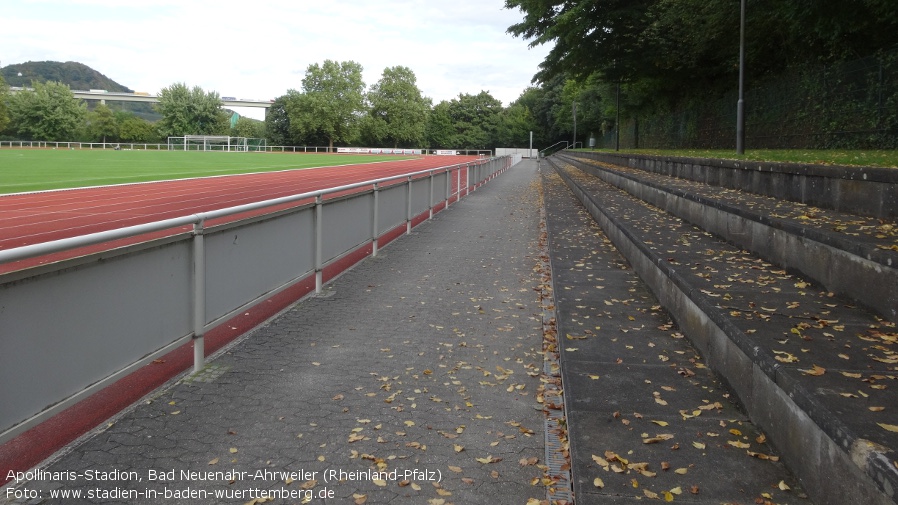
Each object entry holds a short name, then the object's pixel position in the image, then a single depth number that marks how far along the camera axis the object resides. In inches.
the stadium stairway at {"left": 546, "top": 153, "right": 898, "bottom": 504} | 117.0
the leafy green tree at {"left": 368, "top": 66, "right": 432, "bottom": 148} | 4872.0
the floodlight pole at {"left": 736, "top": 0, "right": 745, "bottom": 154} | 773.9
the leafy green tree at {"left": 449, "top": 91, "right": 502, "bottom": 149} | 5111.2
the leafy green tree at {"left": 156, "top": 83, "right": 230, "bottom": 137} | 4872.0
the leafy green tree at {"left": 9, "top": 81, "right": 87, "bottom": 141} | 4151.1
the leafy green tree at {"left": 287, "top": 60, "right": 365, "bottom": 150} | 4594.0
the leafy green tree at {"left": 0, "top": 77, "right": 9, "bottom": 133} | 3860.7
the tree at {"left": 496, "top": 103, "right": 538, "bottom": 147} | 4816.9
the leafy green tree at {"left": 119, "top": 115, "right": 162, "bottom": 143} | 4739.2
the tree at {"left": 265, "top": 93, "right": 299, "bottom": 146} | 4864.7
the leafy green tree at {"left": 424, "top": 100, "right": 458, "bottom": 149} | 5182.1
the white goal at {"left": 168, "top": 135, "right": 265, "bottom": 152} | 4331.9
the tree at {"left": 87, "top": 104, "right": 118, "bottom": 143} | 4611.2
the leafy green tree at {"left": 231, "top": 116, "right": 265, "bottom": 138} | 5467.5
